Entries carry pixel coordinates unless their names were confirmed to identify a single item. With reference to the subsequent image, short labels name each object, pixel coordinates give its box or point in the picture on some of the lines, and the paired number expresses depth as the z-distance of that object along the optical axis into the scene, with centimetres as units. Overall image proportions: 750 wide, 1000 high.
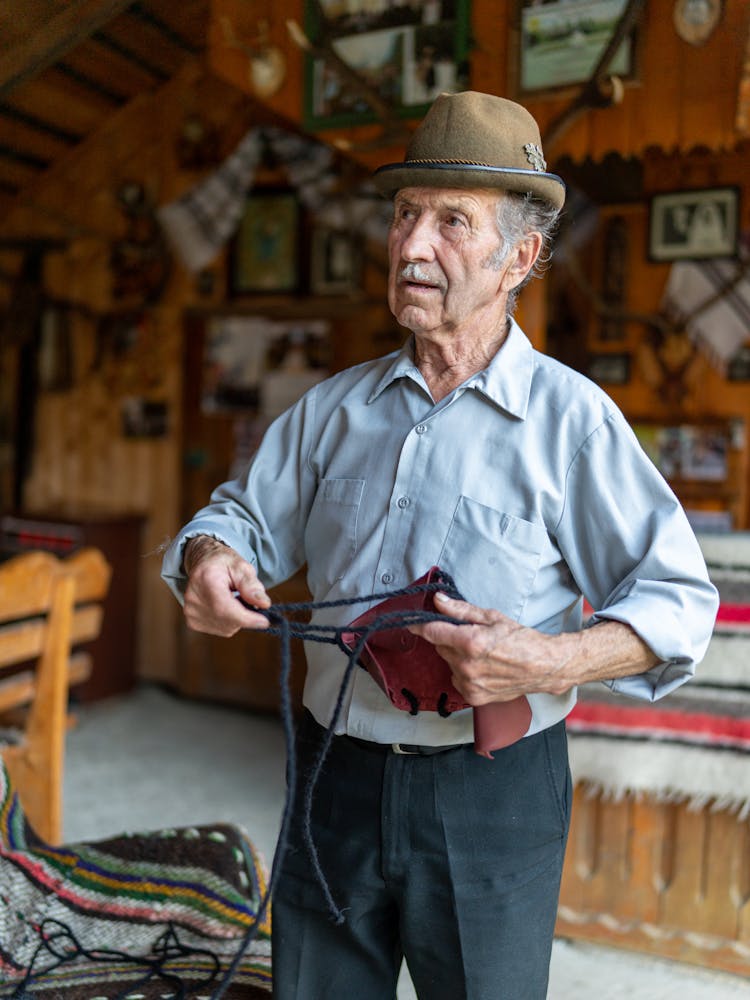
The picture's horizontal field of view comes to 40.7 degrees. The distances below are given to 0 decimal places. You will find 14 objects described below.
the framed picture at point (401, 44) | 261
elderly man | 124
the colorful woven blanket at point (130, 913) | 173
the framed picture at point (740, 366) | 418
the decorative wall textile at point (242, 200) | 412
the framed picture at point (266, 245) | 461
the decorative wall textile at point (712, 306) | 413
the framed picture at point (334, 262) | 445
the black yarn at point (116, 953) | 173
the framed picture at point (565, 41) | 244
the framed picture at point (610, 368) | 444
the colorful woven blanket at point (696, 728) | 241
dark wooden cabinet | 467
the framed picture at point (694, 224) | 405
